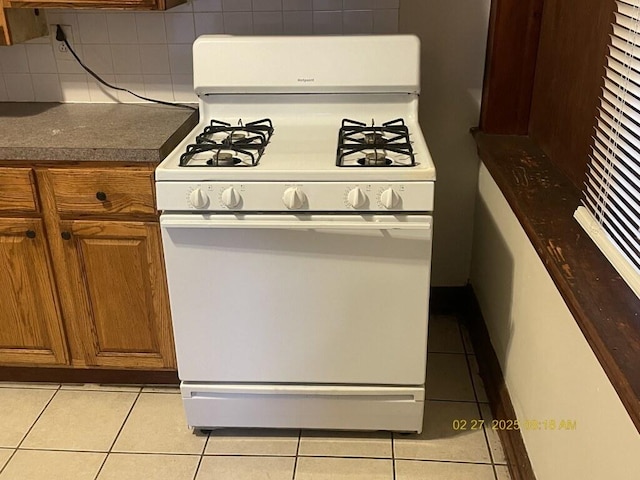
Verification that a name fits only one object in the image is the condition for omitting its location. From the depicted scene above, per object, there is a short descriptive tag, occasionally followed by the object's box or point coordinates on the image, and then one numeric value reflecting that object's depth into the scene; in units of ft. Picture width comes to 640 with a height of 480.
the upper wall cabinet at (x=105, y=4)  6.29
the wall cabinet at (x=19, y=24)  6.63
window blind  4.19
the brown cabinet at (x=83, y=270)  6.33
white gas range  5.52
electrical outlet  7.61
